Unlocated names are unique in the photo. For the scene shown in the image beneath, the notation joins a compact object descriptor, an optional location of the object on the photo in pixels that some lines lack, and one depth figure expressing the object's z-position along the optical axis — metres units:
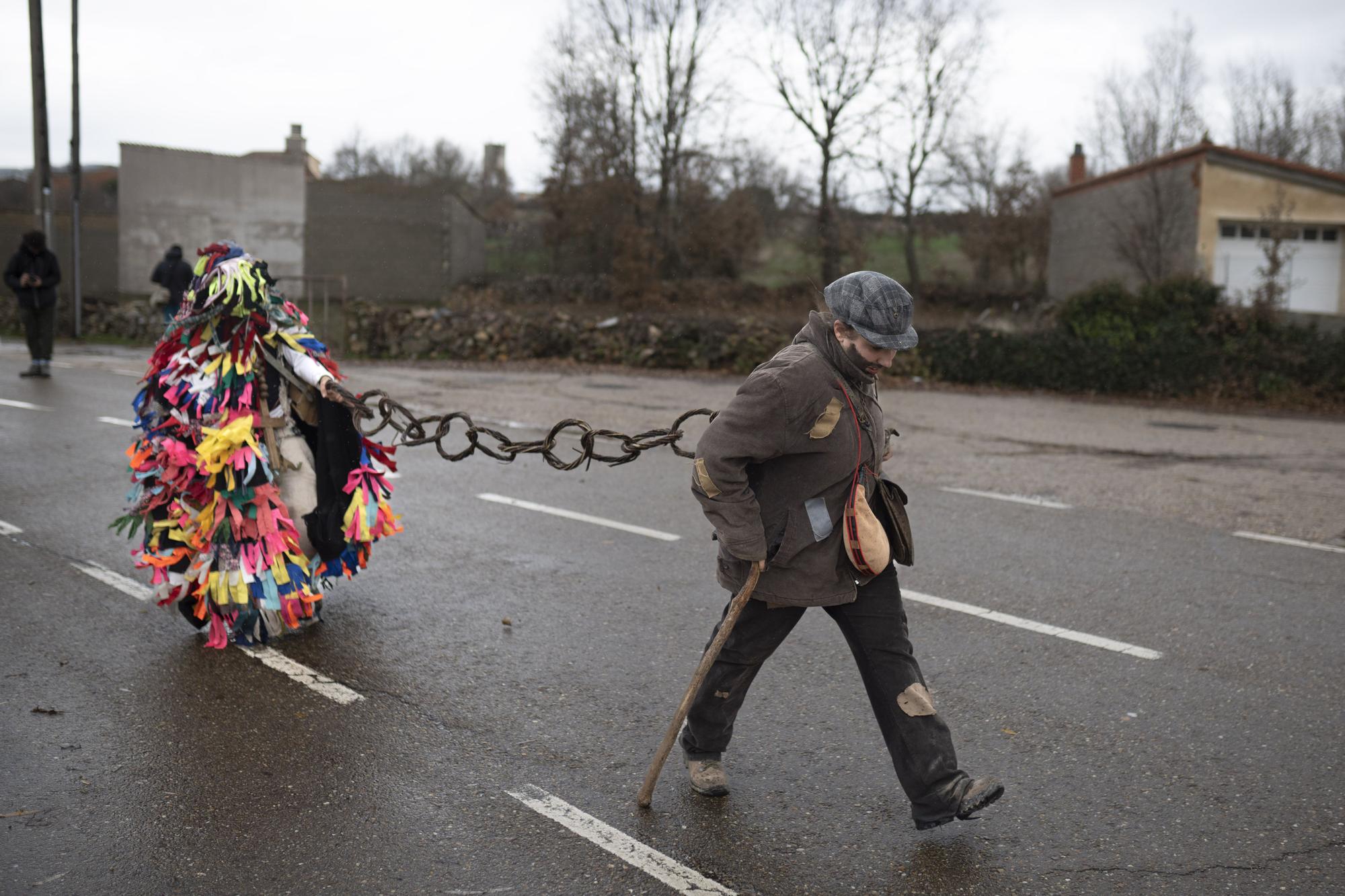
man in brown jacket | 3.41
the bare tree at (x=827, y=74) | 34.25
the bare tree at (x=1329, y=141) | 44.41
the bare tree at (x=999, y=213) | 39.38
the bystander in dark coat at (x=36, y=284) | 14.05
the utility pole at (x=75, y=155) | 24.23
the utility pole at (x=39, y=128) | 22.45
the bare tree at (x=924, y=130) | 35.38
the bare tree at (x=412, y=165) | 53.56
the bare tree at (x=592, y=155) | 34.03
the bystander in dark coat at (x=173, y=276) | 16.62
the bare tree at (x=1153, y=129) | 41.19
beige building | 25.17
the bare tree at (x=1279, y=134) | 45.69
